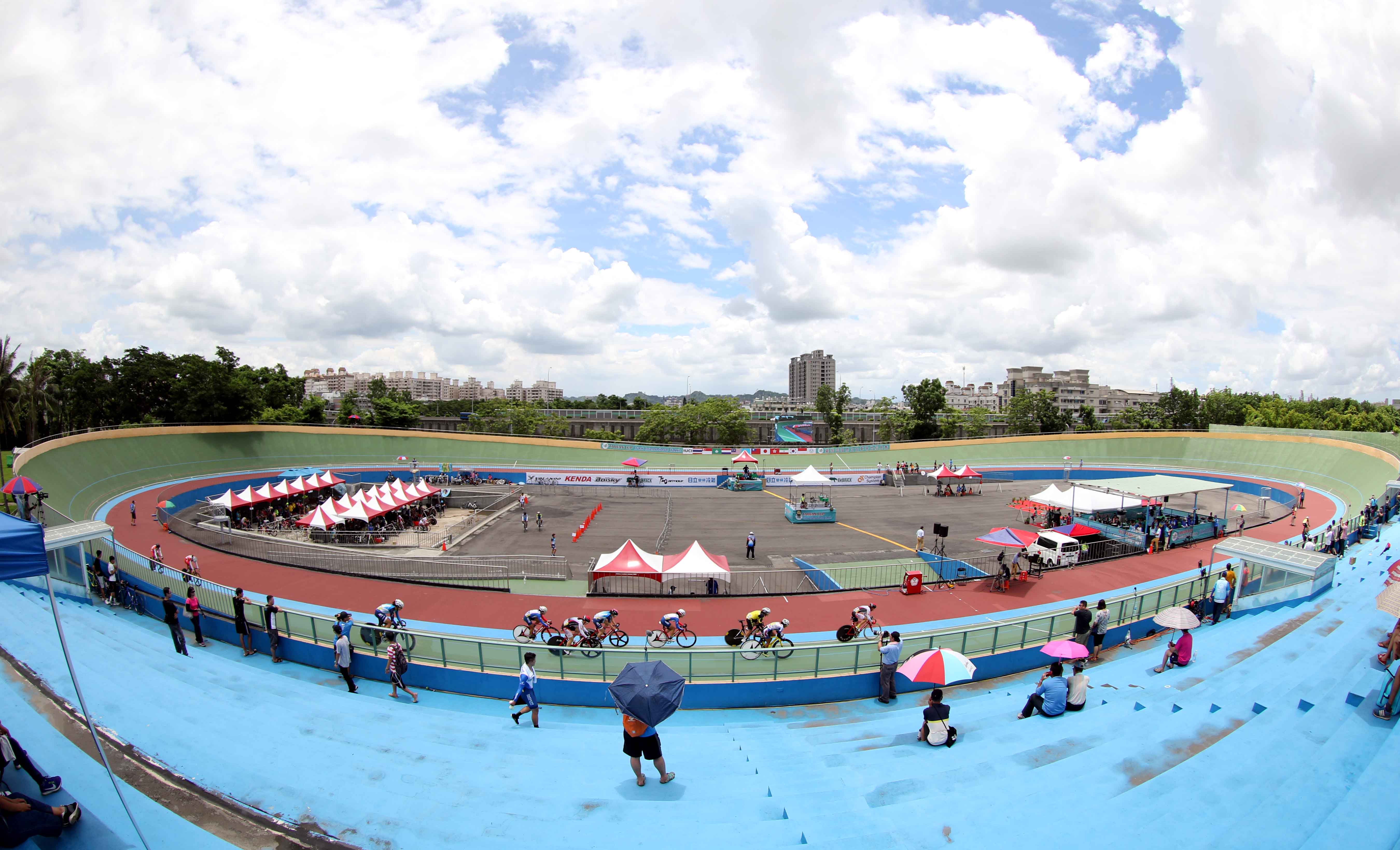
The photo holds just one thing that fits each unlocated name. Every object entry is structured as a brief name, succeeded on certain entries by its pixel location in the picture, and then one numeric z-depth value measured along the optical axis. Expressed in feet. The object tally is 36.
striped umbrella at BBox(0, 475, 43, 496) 65.46
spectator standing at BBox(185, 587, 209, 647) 41.88
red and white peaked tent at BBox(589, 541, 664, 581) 57.21
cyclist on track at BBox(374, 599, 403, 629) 43.80
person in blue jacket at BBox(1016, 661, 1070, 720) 33.37
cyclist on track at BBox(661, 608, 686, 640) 48.16
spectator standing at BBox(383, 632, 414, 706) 35.22
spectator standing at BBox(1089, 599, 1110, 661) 42.91
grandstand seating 21.67
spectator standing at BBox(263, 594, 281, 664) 40.14
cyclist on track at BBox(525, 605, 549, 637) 47.83
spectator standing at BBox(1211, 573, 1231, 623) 48.03
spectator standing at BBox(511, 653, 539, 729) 31.86
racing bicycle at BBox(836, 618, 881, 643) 46.52
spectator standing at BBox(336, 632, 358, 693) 36.40
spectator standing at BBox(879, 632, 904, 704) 37.70
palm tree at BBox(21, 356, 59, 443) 134.92
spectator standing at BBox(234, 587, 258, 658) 40.55
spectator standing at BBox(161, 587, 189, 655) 38.58
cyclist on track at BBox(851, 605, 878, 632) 48.60
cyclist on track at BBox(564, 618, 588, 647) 44.21
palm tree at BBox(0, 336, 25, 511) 120.47
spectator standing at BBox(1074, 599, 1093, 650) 42.68
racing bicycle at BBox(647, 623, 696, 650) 46.96
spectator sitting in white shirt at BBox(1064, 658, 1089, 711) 33.78
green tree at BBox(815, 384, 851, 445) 285.84
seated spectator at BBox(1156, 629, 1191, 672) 39.04
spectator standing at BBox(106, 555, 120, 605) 47.98
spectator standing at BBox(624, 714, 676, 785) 24.59
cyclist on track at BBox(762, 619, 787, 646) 44.62
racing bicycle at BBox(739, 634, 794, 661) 36.14
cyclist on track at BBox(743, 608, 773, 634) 45.85
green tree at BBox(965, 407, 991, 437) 280.72
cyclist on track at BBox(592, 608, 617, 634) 48.01
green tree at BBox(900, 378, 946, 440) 246.06
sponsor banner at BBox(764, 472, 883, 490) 155.74
